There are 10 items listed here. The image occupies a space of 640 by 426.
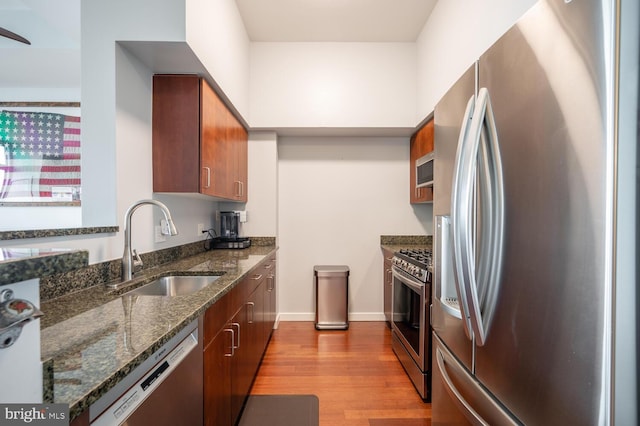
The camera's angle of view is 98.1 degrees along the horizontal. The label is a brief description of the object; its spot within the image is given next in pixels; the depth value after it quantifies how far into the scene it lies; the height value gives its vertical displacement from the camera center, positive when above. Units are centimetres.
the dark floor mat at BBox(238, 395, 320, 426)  176 -132
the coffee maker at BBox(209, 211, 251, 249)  293 -16
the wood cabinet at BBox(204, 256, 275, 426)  124 -76
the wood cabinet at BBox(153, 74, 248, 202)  189 +55
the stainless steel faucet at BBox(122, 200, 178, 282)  146 -17
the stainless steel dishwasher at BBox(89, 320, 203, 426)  68 -52
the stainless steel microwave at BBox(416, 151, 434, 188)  250 +42
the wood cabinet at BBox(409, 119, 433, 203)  279 +68
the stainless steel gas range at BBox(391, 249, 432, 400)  193 -80
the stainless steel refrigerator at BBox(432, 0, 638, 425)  53 -2
